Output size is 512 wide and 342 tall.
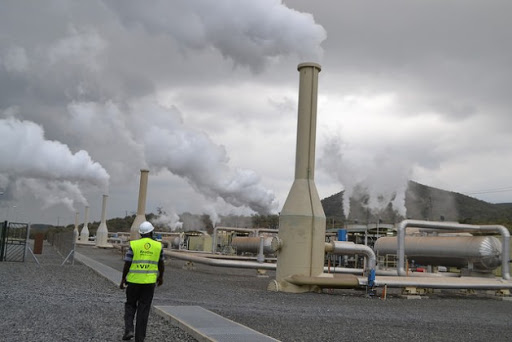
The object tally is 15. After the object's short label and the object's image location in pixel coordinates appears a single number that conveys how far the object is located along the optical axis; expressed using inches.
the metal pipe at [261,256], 1318.9
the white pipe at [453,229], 878.4
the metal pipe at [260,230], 1745.8
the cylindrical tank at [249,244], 1603.1
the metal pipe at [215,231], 1720.2
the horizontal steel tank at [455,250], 943.0
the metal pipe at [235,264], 997.8
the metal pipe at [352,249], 841.7
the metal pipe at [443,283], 721.1
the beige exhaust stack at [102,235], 2637.8
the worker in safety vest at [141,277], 285.0
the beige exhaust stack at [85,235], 3300.7
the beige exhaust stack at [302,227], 716.0
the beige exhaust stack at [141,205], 1576.0
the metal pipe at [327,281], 695.1
